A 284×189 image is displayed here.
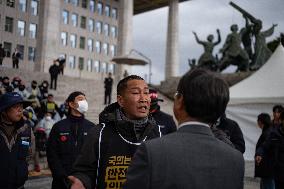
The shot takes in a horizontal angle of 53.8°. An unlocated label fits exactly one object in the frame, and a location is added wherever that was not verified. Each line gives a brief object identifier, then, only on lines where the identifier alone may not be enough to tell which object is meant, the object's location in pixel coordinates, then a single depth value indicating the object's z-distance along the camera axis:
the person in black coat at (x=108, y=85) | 13.84
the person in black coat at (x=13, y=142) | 2.58
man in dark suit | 1.11
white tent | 6.78
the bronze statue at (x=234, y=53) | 16.55
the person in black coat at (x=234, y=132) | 3.90
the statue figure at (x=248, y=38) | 16.59
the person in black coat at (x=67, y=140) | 3.11
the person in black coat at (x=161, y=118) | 3.67
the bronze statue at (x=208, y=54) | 18.16
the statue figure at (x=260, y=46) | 16.27
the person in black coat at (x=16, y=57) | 17.00
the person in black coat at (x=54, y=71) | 13.60
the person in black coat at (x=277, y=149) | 3.74
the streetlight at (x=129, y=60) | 17.23
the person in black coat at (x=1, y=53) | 13.59
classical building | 22.56
